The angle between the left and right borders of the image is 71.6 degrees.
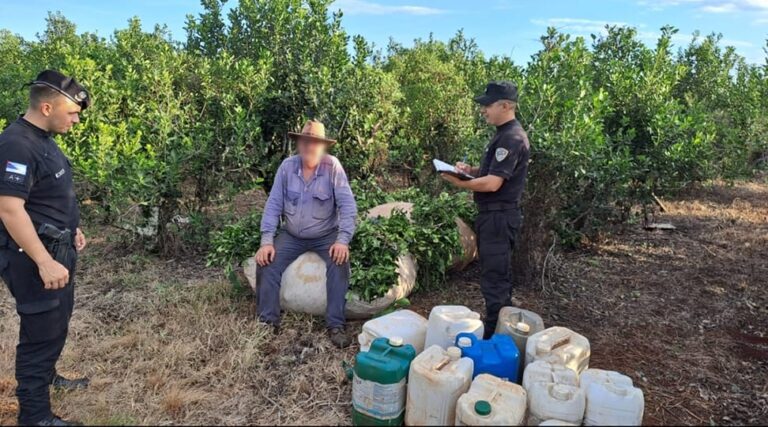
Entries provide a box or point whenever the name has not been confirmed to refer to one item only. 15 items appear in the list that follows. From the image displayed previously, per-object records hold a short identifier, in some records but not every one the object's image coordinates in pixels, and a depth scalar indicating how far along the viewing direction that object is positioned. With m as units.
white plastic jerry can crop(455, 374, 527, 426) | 2.51
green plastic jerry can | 2.89
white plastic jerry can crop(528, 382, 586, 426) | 2.63
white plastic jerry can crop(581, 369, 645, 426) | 2.61
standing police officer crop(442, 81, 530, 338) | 3.79
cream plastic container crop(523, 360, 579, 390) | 2.79
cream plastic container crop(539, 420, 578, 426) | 2.39
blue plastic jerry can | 3.04
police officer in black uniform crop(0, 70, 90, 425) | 2.77
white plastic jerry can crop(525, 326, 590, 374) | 3.11
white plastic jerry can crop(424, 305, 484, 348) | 3.39
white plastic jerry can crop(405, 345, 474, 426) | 2.75
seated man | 4.18
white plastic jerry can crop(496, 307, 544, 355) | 3.46
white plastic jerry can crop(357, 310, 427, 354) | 3.50
